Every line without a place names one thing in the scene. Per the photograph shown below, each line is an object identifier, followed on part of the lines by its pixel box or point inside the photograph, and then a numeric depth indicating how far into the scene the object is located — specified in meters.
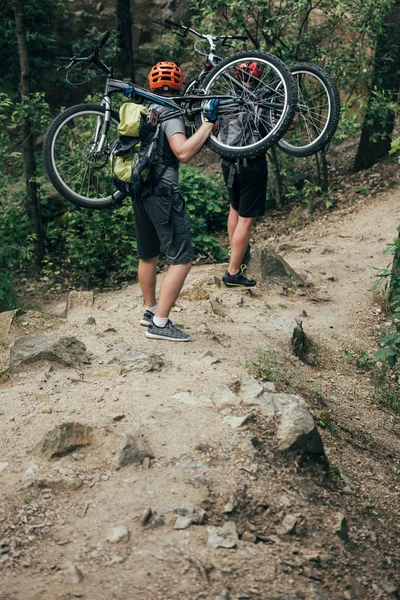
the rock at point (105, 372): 5.07
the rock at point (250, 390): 4.54
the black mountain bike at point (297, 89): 5.95
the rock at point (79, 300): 7.36
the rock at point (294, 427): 4.15
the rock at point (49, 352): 5.24
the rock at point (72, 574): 3.13
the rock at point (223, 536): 3.38
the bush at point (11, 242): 9.28
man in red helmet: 6.67
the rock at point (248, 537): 3.50
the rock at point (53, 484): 3.78
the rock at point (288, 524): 3.59
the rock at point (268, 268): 7.79
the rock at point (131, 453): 3.91
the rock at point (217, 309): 6.63
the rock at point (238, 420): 4.25
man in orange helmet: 5.14
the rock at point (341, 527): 3.67
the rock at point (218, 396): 4.53
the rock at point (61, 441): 4.02
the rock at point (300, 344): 6.27
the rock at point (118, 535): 3.36
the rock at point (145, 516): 3.45
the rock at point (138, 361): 5.05
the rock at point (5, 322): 6.62
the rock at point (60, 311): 7.24
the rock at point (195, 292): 6.97
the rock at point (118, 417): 4.36
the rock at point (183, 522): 3.45
